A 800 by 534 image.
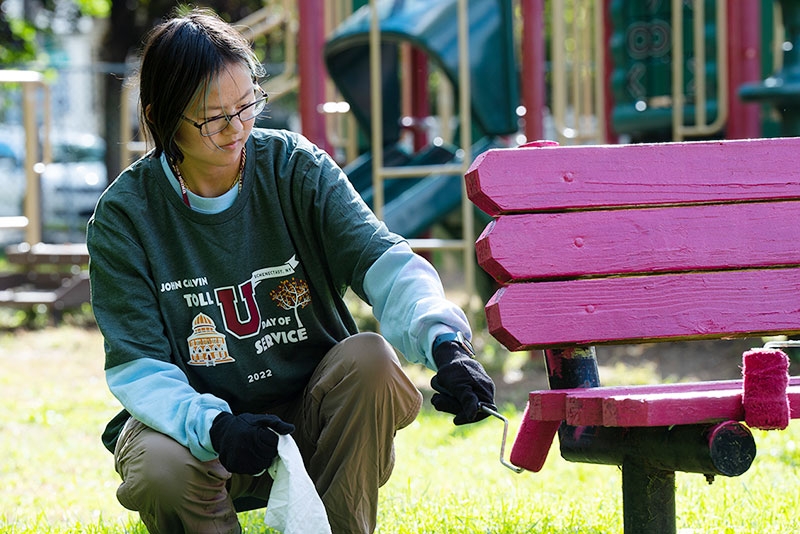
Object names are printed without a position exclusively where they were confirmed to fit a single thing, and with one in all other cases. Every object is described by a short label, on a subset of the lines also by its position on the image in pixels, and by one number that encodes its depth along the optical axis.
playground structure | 11.99
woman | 4.74
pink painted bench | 4.86
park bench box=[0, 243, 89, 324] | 16.72
